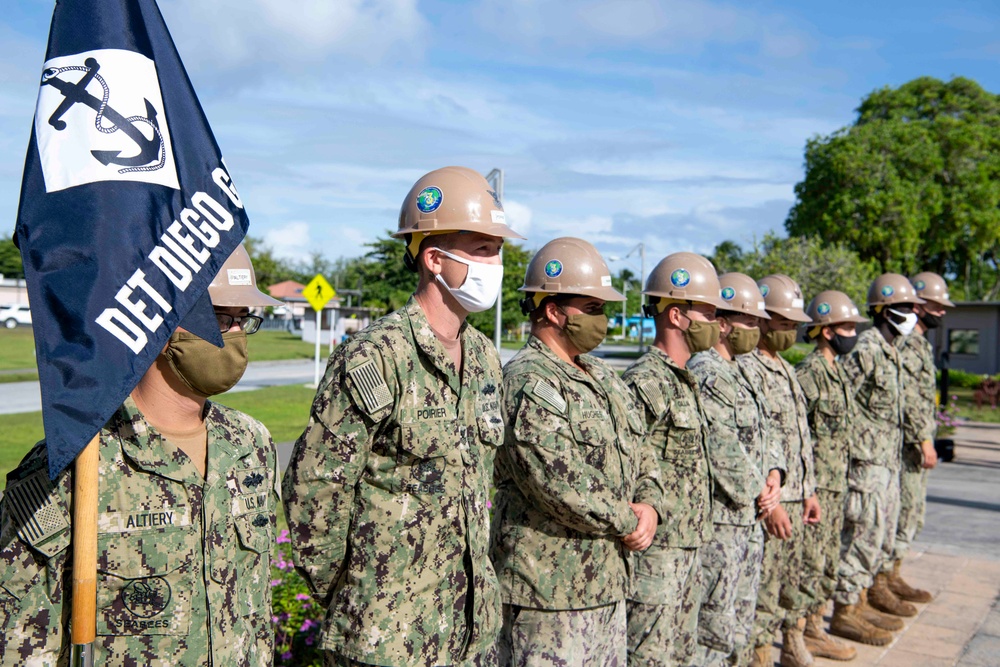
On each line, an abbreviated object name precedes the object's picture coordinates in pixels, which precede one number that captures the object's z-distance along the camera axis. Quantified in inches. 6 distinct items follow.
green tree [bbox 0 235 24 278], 2721.5
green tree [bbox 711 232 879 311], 1056.8
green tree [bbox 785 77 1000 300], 1326.3
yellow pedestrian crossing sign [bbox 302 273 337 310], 741.9
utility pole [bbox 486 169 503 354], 433.1
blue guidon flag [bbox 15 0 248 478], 88.5
